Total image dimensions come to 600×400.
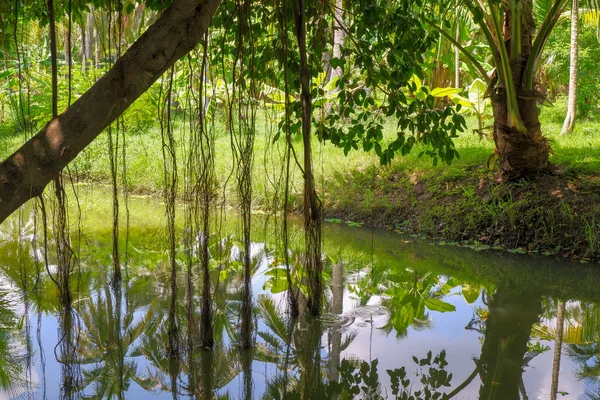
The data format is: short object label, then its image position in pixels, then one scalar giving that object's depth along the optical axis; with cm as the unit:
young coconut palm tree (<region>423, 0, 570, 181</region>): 659
